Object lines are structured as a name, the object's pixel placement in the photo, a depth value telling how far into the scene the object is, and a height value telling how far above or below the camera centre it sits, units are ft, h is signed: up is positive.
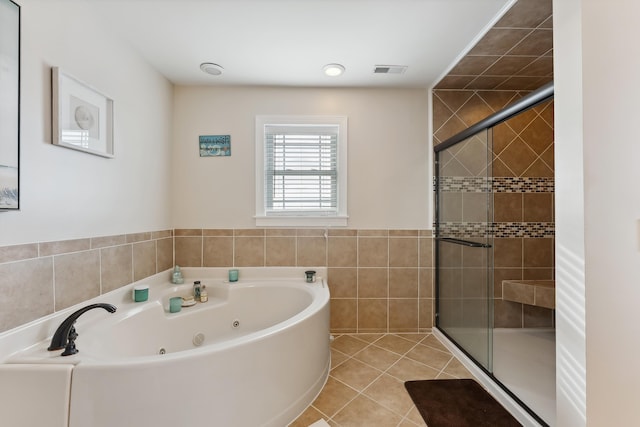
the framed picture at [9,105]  3.62 +1.49
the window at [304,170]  8.36 +1.36
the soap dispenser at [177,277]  7.63 -1.80
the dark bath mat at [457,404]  4.83 -3.74
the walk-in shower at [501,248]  6.24 -1.03
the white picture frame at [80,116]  4.36 +1.77
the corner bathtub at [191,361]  3.46 -2.42
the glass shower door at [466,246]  6.30 -0.87
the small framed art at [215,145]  8.27 +2.09
